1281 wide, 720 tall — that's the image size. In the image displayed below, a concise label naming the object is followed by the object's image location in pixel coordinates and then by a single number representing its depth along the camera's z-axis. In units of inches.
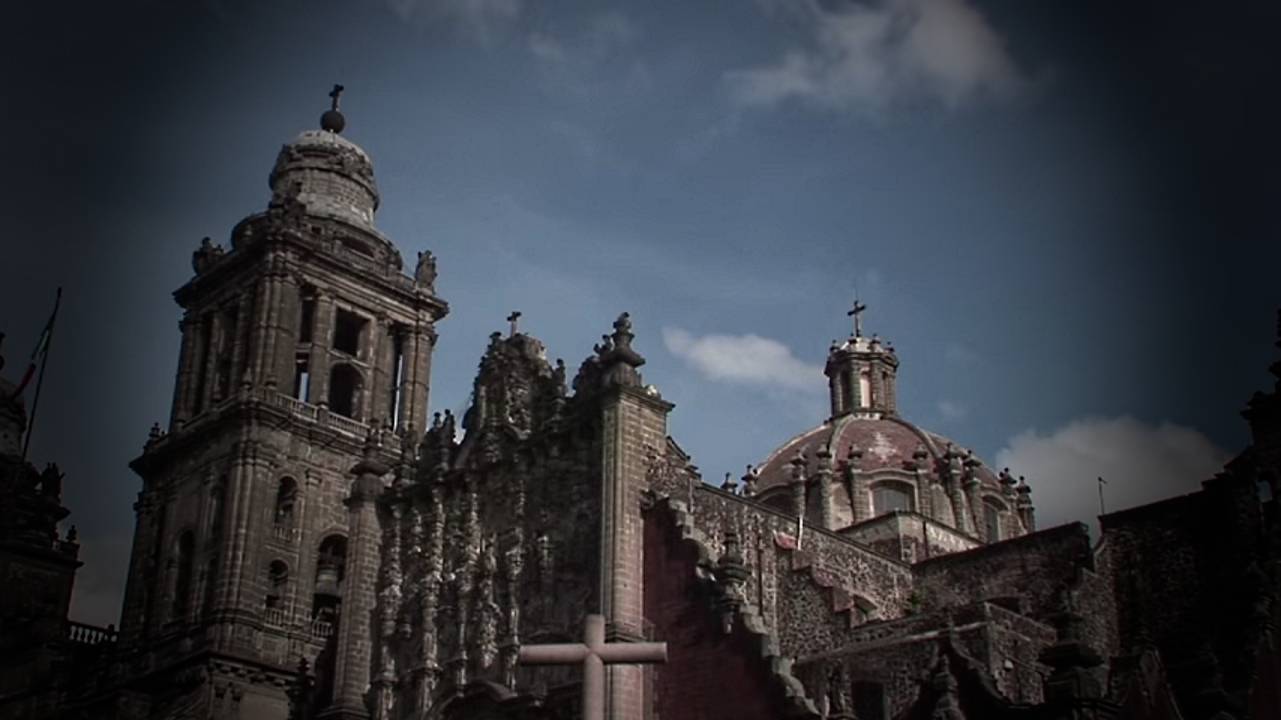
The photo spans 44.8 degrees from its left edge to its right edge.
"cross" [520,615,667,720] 626.8
